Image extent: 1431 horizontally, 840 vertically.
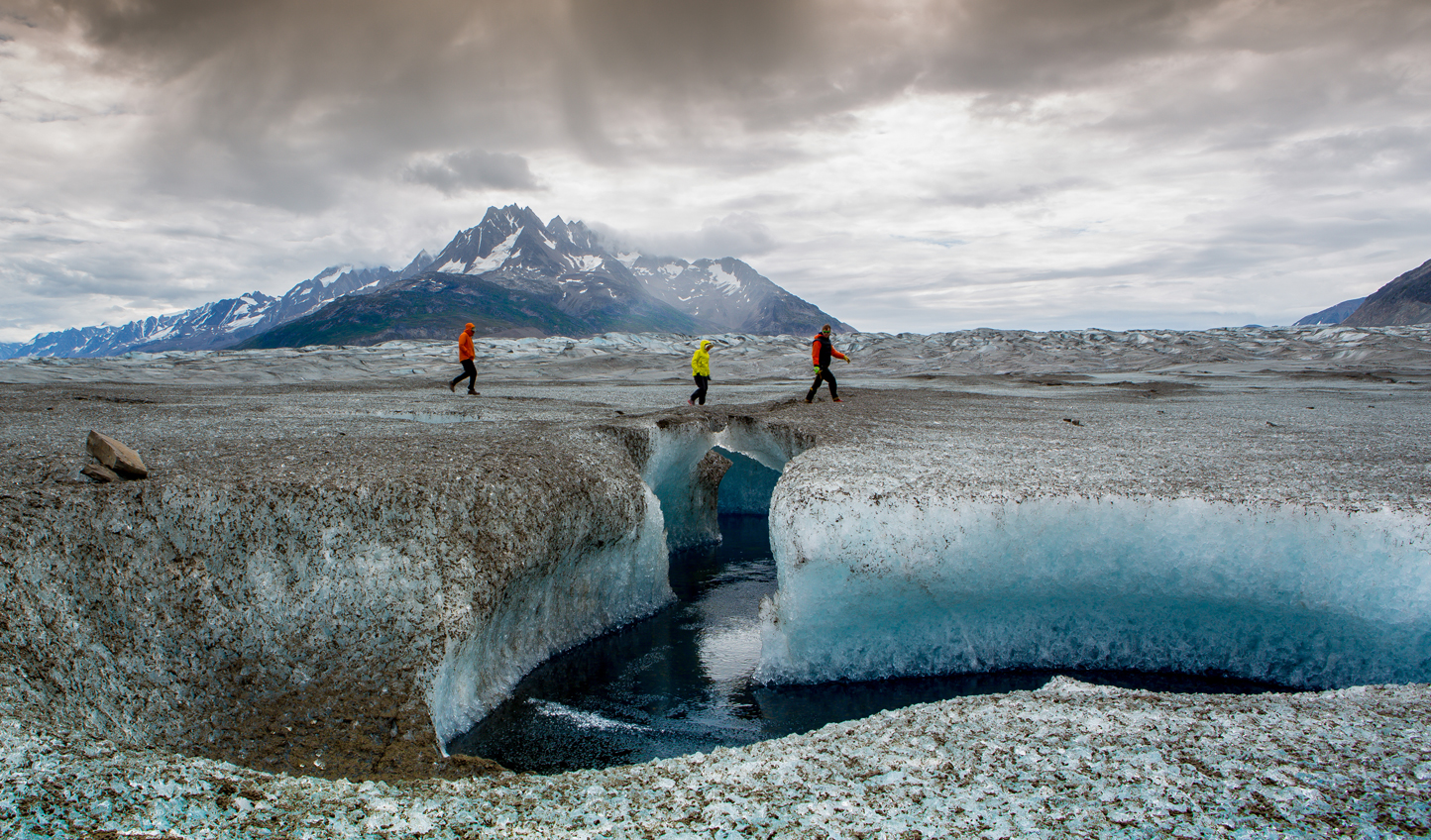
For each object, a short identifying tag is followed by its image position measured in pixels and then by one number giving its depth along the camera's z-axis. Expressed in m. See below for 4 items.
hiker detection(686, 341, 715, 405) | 15.70
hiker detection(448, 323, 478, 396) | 17.58
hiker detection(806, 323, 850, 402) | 14.43
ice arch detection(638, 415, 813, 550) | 11.71
